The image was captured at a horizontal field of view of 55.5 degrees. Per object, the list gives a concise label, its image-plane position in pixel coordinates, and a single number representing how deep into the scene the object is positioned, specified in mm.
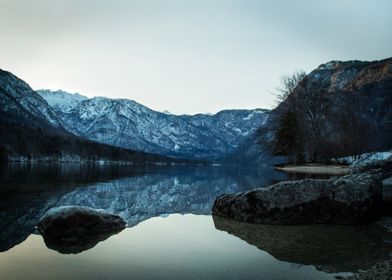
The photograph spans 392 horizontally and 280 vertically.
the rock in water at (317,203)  12891
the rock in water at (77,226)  10005
